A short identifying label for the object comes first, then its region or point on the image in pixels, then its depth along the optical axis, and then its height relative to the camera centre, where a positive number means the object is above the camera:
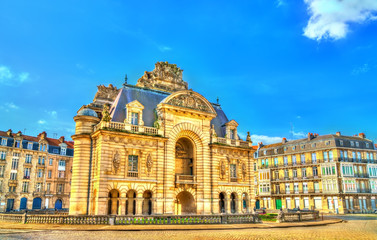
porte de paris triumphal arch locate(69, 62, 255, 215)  31.72 +4.81
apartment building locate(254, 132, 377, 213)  56.47 +4.46
